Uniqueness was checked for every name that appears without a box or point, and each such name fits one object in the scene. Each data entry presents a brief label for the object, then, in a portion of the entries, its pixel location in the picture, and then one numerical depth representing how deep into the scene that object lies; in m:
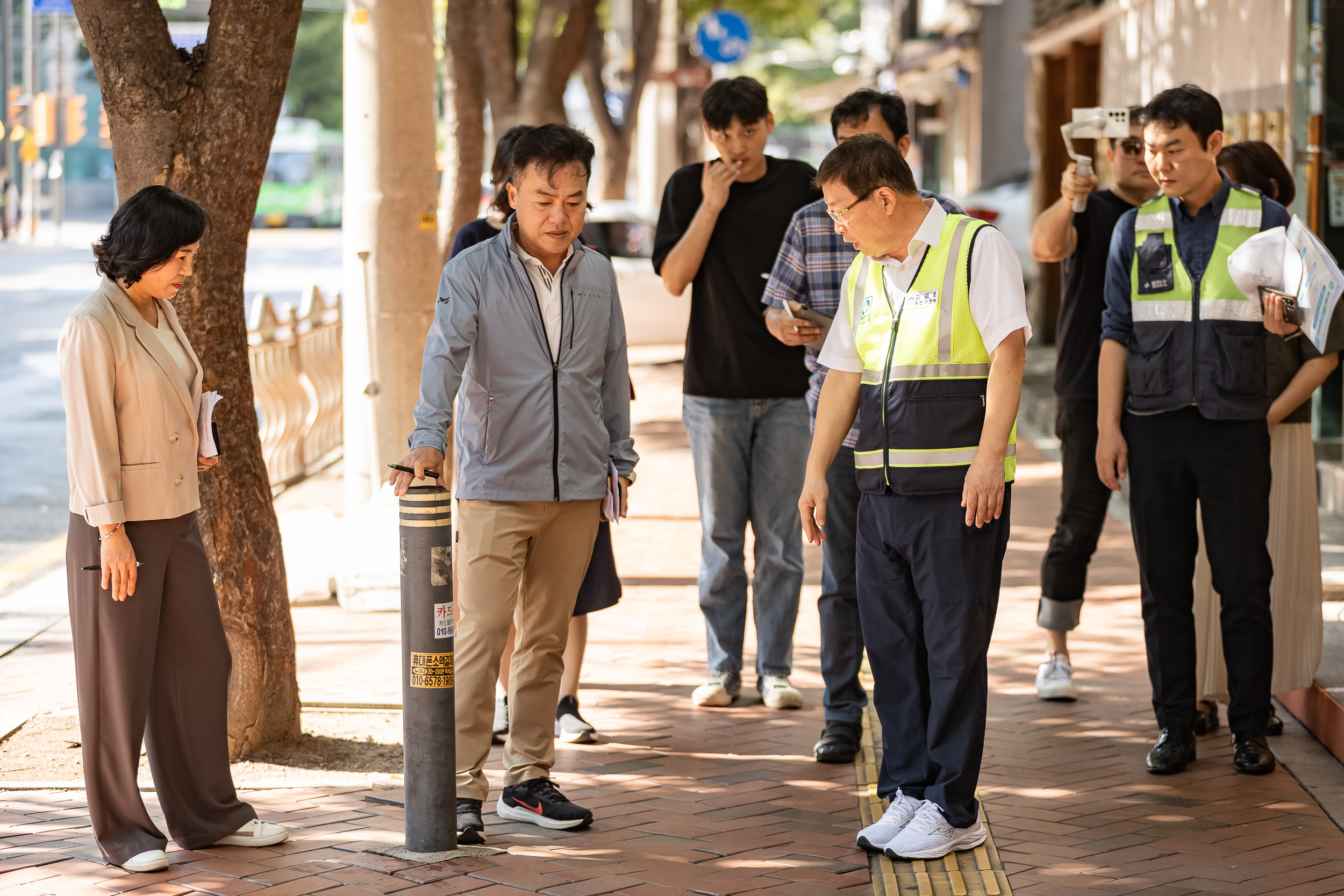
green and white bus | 98.62
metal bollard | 8.75
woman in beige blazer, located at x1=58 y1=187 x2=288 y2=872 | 8.37
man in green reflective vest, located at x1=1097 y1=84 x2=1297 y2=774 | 10.23
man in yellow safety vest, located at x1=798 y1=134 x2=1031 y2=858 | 8.76
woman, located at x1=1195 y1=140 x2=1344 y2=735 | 10.98
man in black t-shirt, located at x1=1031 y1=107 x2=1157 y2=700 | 11.57
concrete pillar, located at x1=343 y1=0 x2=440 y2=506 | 15.71
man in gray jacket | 9.23
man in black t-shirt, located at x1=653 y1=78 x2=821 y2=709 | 11.93
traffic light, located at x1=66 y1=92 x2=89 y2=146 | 81.69
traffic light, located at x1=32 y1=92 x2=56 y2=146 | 82.87
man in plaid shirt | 11.05
